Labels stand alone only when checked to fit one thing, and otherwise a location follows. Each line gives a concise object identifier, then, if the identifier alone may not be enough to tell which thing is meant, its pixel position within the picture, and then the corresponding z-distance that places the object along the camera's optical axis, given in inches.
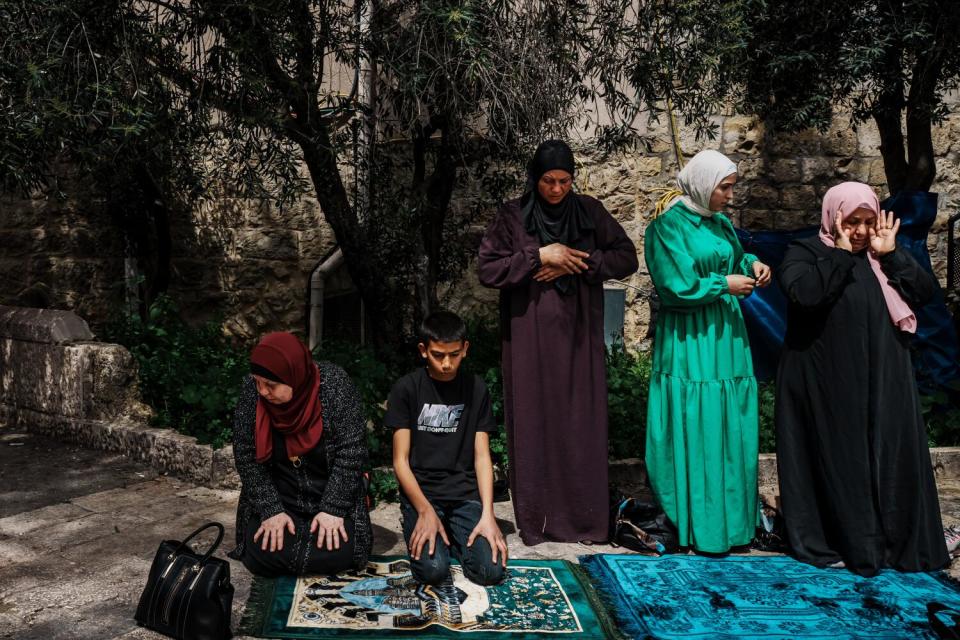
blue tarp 242.7
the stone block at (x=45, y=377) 237.8
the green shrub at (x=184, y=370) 220.8
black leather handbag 121.6
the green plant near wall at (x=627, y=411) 219.0
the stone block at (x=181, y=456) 202.5
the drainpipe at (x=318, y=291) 316.2
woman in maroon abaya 169.2
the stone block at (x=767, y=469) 212.2
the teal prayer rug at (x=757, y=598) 131.9
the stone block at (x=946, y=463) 215.9
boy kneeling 143.3
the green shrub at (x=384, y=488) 193.3
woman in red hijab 142.6
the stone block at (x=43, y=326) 243.0
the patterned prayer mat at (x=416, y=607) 128.3
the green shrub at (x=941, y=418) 229.9
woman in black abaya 156.2
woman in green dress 163.2
